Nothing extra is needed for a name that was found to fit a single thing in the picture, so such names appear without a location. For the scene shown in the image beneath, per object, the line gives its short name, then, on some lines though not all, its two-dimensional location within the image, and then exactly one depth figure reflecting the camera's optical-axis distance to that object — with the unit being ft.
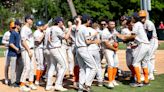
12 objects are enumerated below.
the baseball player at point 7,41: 41.04
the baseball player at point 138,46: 37.99
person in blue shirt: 39.78
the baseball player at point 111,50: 38.58
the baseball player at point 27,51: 37.13
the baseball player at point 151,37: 38.45
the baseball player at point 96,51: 36.28
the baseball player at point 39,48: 40.14
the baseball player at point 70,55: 42.27
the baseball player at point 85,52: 35.76
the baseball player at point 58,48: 37.27
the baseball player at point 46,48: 38.06
